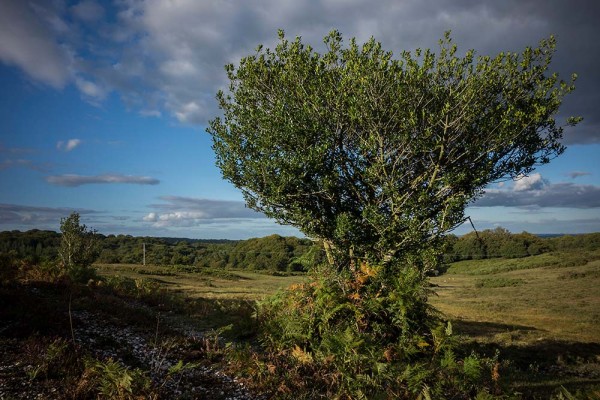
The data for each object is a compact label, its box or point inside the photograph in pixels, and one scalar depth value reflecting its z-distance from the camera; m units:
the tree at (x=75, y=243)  42.47
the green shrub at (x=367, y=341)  7.67
